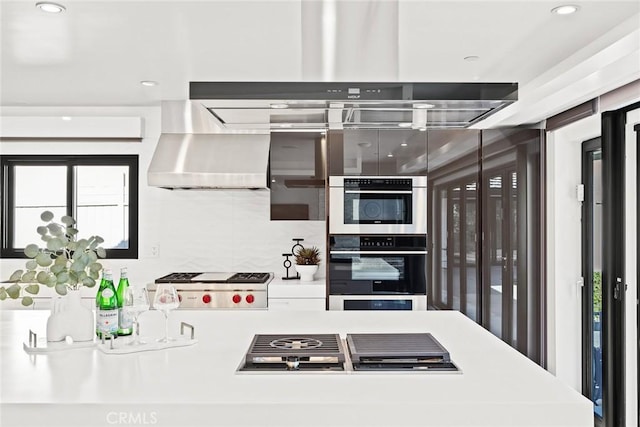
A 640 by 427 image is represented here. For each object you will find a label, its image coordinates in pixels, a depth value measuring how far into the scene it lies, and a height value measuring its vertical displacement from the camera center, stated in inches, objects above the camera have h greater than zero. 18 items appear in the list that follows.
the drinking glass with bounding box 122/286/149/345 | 75.8 -12.3
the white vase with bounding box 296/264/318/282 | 168.2 -16.9
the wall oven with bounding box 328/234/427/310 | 157.6 -15.3
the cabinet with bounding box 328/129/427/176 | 158.7 +18.3
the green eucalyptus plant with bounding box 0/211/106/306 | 76.6 -6.7
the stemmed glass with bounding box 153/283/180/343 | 75.3 -11.3
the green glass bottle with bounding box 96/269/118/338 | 76.4 -12.8
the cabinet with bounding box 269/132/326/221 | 163.5 +12.0
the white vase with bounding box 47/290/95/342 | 76.0 -14.4
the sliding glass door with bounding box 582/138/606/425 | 139.9 -14.0
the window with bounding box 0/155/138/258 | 185.2 +6.5
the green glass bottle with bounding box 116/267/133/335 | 78.8 -14.7
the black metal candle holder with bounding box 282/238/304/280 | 175.3 -12.1
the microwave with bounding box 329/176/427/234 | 157.9 +2.9
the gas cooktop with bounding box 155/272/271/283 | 159.6 -18.2
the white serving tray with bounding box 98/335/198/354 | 72.1 -17.2
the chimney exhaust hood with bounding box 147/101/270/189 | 159.5 +18.2
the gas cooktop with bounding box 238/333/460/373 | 64.7 -16.9
